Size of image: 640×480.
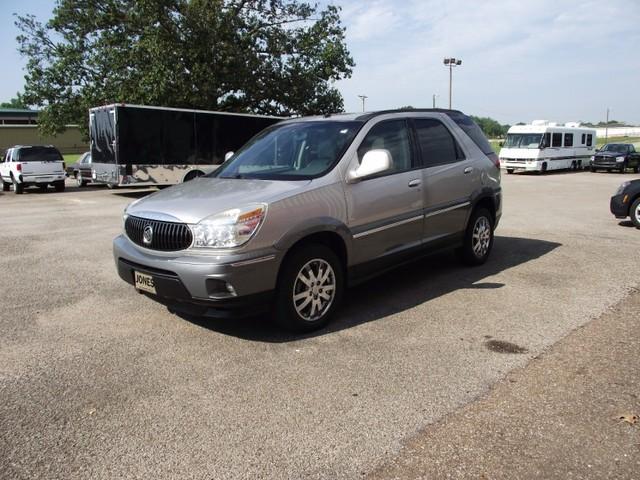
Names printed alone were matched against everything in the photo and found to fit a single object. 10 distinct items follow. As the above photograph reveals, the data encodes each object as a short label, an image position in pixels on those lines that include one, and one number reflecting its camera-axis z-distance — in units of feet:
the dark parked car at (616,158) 93.30
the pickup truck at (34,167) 65.16
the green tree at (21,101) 81.92
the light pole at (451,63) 175.73
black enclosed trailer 52.12
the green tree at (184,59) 75.36
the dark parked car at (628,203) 32.19
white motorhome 89.56
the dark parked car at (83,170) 73.77
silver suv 13.28
